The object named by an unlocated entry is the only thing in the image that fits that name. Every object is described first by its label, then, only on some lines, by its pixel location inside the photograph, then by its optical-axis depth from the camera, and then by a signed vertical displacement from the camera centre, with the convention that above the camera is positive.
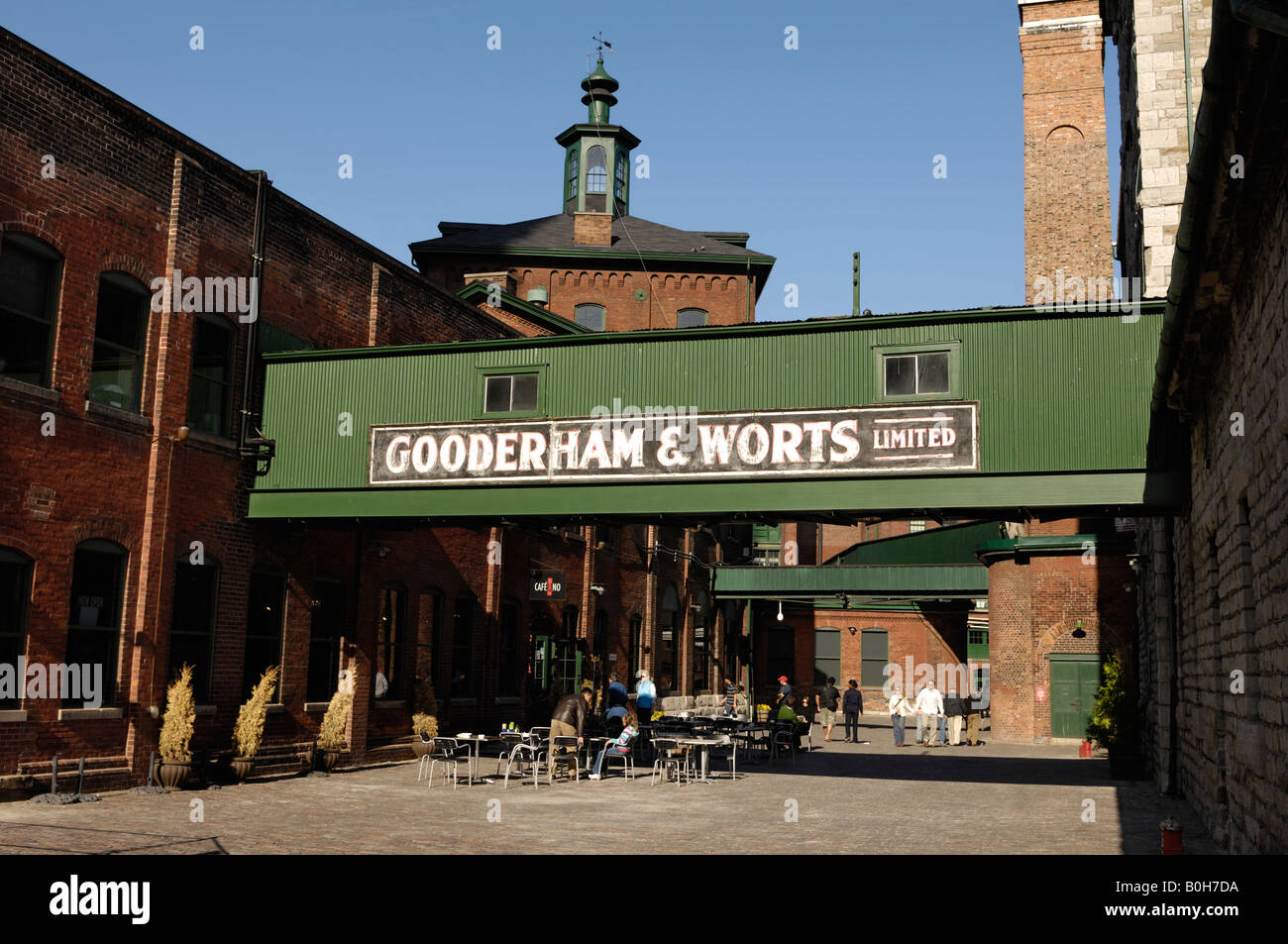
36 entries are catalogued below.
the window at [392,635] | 23.55 -0.05
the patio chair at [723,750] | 22.60 -2.63
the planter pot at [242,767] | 18.38 -2.15
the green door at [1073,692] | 32.09 -1.25
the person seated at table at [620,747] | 19.66 -1.86
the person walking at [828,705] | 35.91 -2.15
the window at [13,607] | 15.32 +0.24
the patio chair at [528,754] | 19.08 -2.04
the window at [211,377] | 19.23 +4.18
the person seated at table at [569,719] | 20.31 -1.43
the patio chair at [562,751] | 19.92 -1.96
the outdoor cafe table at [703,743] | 20.23 -1.82
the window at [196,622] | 18.31 +0.10
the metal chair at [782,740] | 26.50 -2.28
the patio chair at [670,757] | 20.69 -2.25
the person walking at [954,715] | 32.56 -1.98
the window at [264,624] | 19.88 +0.10
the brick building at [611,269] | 49.41 +15.56
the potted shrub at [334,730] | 20.62 -1.76
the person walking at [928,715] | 32.88 -2.00
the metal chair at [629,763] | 20.81 -2.36
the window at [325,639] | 21.52 -0.14
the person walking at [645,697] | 30.69 -1.56
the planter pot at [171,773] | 17.17 -2.11
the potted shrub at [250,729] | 18.53 -1.57
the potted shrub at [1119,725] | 21.72 -1.47
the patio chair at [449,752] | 19.01 -1.91
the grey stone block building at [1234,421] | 7.14 +2.00
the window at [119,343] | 17.30 +4.25
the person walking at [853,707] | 34.31 -1.89
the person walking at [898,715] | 33.47 -2.05
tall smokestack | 34.50 +14.93
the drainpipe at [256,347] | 19.77 +4.82
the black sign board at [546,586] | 28.47 +1.19
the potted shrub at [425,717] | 23.29 -1.68
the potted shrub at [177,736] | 17.20 -1.58
